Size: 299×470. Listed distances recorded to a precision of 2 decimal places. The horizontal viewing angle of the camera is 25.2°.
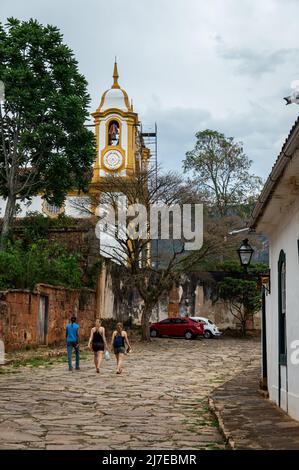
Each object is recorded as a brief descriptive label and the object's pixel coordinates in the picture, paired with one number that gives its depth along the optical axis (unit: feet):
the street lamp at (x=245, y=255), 40.50
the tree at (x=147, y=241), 92.94
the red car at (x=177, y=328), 103.40
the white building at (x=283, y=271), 24.66
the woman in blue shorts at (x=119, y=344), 52.75
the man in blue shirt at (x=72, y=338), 54.08
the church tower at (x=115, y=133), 142.20
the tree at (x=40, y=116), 94.48
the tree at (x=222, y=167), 130.62
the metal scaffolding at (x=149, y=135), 152.11
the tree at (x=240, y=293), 110.63
